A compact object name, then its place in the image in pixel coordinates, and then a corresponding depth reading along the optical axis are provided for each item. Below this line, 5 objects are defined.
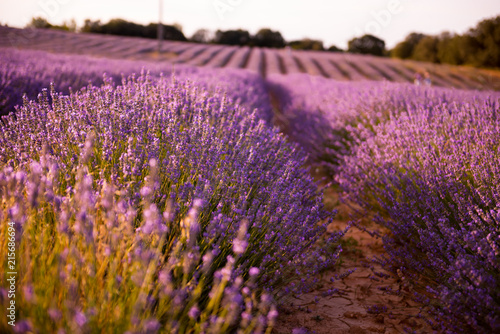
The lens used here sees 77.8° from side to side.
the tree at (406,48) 39.00
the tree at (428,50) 32.42
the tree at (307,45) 40.88
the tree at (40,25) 20.12
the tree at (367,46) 38.44
